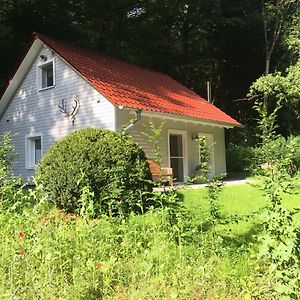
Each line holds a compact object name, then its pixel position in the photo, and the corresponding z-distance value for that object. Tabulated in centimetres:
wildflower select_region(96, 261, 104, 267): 272
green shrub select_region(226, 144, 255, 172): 1801
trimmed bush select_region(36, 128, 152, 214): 589
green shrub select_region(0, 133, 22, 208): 415
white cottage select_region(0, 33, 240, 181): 1106
